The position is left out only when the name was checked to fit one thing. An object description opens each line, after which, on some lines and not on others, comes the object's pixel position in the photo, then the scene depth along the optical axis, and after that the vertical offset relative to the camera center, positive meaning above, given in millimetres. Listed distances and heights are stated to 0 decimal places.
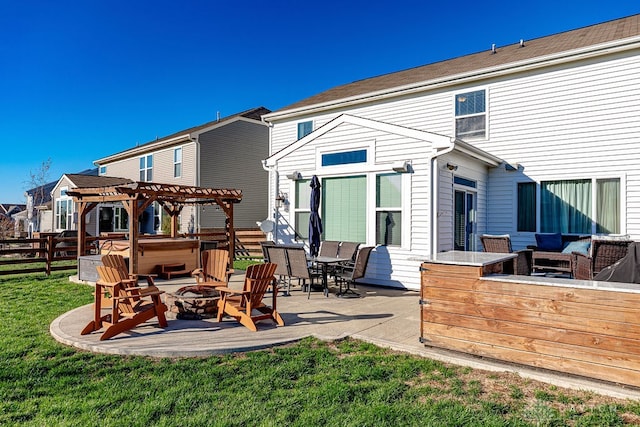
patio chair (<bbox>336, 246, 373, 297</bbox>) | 8023 -1057
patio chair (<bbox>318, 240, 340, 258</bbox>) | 9289 -677
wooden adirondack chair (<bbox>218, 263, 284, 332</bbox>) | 5512 -1161
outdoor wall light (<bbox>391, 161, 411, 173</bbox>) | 8570 +1121
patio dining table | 7828 -839
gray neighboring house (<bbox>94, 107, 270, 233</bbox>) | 19641 +2771
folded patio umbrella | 9211 -51
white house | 8703 +1396
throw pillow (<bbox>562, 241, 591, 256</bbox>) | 8211 -542
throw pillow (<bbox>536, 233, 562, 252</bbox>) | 9524 -506
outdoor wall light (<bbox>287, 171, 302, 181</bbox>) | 10403 +1104
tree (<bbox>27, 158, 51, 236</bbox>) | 30855 +2681
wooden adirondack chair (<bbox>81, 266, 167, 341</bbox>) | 5141 -1198
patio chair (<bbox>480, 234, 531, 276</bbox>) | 8180 -481
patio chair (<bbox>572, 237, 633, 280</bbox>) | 6391 -504
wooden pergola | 9055 +524
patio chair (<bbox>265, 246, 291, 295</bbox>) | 7910 -794
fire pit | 6000 -1302
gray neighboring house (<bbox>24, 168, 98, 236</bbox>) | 29594 +347
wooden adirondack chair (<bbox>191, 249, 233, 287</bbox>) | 7051 -862
